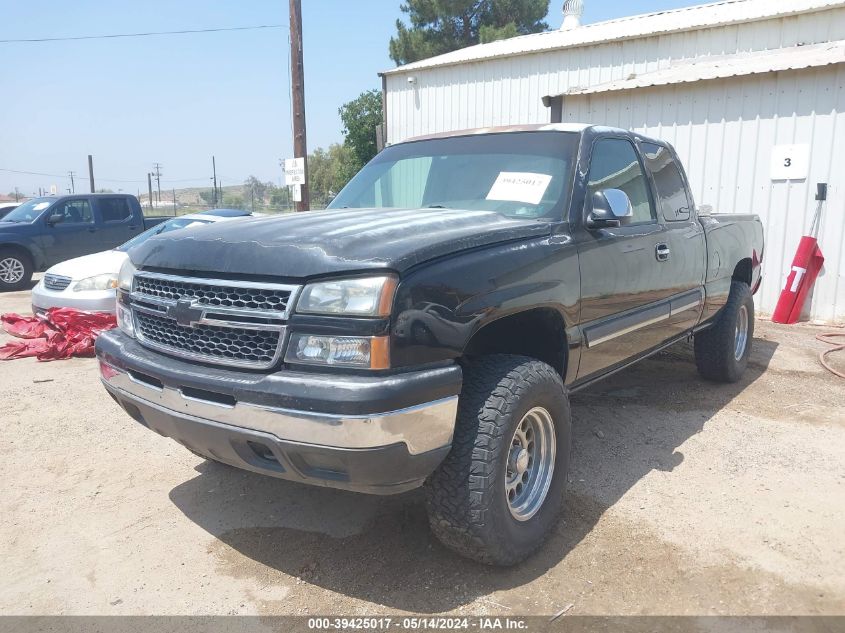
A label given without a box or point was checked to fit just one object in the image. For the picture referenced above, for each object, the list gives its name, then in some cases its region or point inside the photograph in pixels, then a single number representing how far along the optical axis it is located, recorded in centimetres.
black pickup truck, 226
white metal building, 802
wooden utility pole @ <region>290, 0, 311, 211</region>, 1191
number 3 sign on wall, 808
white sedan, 700
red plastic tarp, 669
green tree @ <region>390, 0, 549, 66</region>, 3291
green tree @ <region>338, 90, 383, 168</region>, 3020
